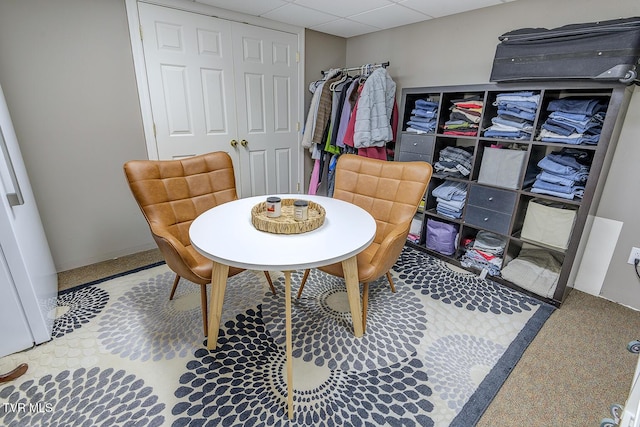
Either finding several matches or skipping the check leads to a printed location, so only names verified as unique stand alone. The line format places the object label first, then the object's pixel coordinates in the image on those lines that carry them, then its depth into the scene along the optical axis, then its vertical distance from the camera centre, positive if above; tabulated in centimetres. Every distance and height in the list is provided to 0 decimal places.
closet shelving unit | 175 -27
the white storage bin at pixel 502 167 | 207 -30
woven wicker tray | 139 -48
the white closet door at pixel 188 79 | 238 +29
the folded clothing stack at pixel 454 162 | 237 -30
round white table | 117 -52
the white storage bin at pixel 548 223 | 193 -63
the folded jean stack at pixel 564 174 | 188 -30
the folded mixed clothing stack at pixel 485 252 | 232 -98
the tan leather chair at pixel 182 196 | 152 -49
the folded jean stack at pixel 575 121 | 179 +3
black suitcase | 156 +40
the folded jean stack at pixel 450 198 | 244 -59
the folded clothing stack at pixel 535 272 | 208 -102
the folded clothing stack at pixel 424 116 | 248 +4
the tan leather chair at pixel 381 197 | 160 -48
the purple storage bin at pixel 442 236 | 253 -93
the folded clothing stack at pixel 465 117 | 224 +4
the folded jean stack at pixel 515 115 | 198 +6
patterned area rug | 130 -120
